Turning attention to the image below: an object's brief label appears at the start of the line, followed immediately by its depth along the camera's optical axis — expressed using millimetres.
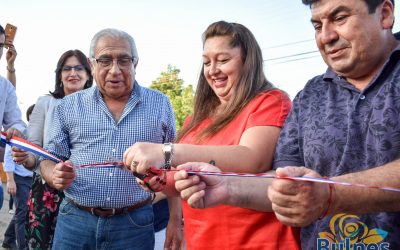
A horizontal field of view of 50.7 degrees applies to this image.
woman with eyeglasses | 3736
